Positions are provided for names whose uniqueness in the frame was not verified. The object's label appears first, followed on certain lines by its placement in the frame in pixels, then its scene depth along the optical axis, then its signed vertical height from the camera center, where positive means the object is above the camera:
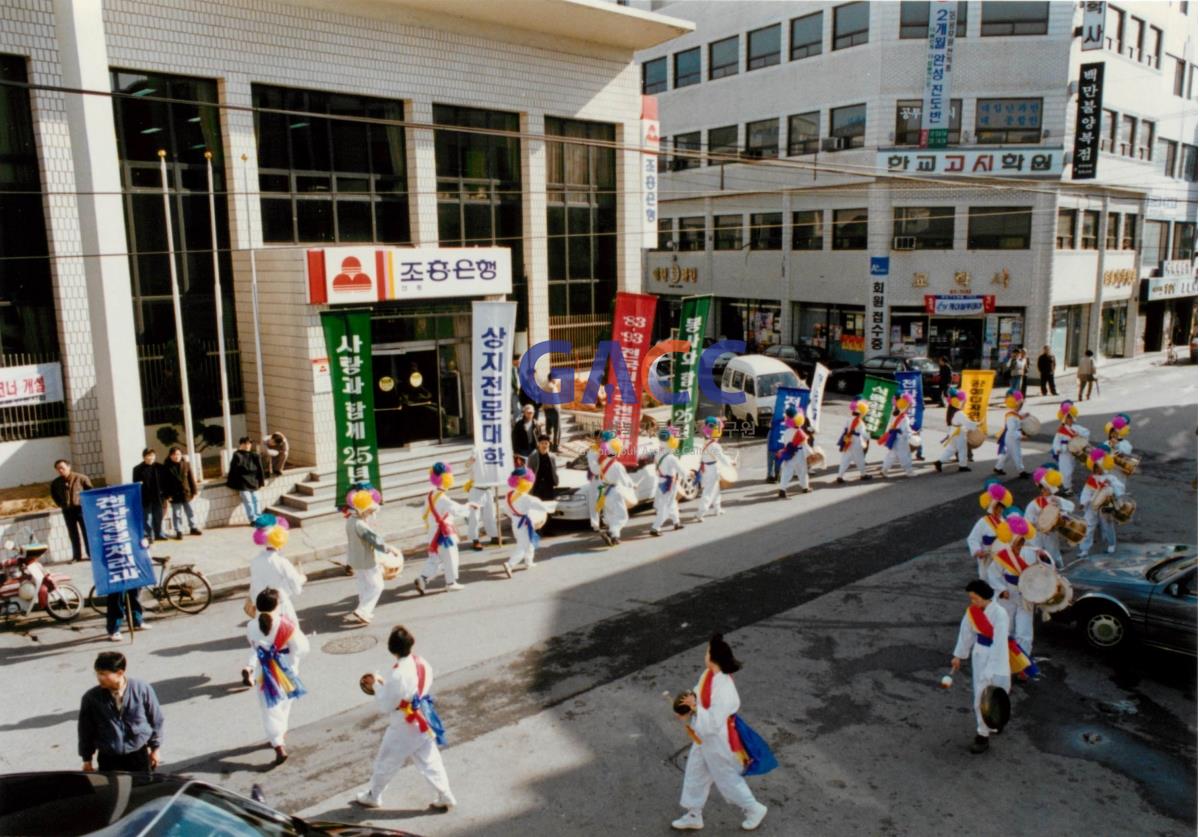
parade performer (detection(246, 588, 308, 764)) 7.95 -3.40
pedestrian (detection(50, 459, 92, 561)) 12.88 -2.98
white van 23.84 -2.92
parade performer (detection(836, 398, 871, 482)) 18.19 -3.35
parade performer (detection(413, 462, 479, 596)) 12.37 -3.43
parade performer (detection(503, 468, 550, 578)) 13.22 -3.45
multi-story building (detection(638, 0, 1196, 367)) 31.00 +3.52
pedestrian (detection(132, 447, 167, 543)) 13.76 -3.18
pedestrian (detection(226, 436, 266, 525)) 15.06 -3.17
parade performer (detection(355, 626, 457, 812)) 7.11 -3.49
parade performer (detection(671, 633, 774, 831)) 6.83 -3.57
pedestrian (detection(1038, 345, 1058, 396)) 28.50 -3.05
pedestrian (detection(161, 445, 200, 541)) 14.28 -3.18
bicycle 11.85 -4.05
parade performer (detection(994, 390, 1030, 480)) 17.72 -3.28
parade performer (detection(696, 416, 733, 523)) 15.85 -3.30
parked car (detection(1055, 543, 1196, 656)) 9.46 -3.58
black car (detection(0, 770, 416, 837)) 4.58 -2.74
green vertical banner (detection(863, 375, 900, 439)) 18.89 -2.73
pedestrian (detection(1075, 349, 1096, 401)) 27.59 -3.13
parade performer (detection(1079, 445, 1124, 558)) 13.55 -3.35
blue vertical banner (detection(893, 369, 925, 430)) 19.64 -2.57
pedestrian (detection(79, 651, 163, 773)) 6.61 -3.22
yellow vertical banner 19.44 -2.55
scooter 11.45 -3.84
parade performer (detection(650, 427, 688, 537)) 15.13 -3.49
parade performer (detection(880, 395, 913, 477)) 18.41 -3.37
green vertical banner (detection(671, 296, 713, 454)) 17.78 -1.80
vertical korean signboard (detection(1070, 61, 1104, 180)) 30.50 +5.11
